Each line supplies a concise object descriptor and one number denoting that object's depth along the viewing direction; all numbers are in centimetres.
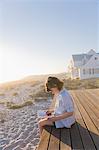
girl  192
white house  1462
